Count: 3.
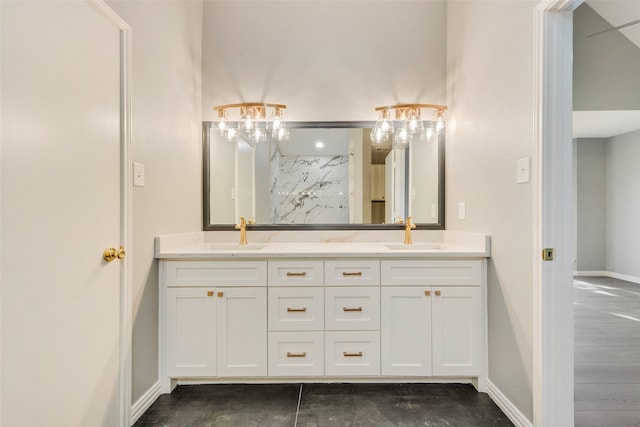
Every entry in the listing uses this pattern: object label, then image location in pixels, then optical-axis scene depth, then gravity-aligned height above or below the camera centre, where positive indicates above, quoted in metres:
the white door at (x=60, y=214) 1.07 -0.01
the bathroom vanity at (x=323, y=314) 1.91 -0.60
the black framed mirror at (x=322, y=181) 2.51 +0.24
